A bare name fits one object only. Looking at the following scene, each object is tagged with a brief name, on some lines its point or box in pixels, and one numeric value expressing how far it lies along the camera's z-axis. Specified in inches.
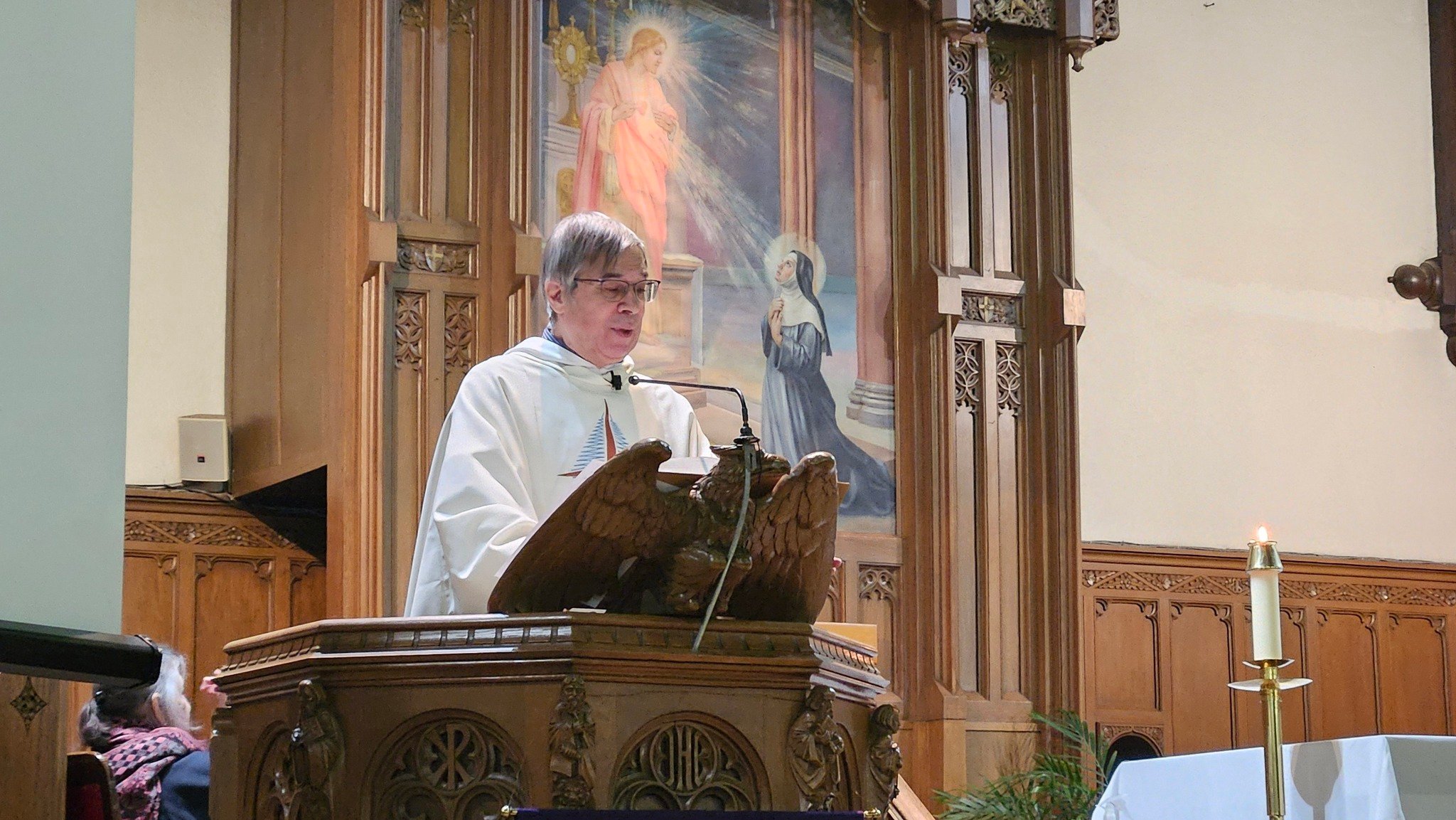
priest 296.0
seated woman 459.8
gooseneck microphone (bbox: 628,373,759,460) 256.9
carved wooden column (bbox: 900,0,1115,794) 647.8
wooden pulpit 240.4
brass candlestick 301.7
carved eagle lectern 250.5
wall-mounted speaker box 655.1
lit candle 309.6
